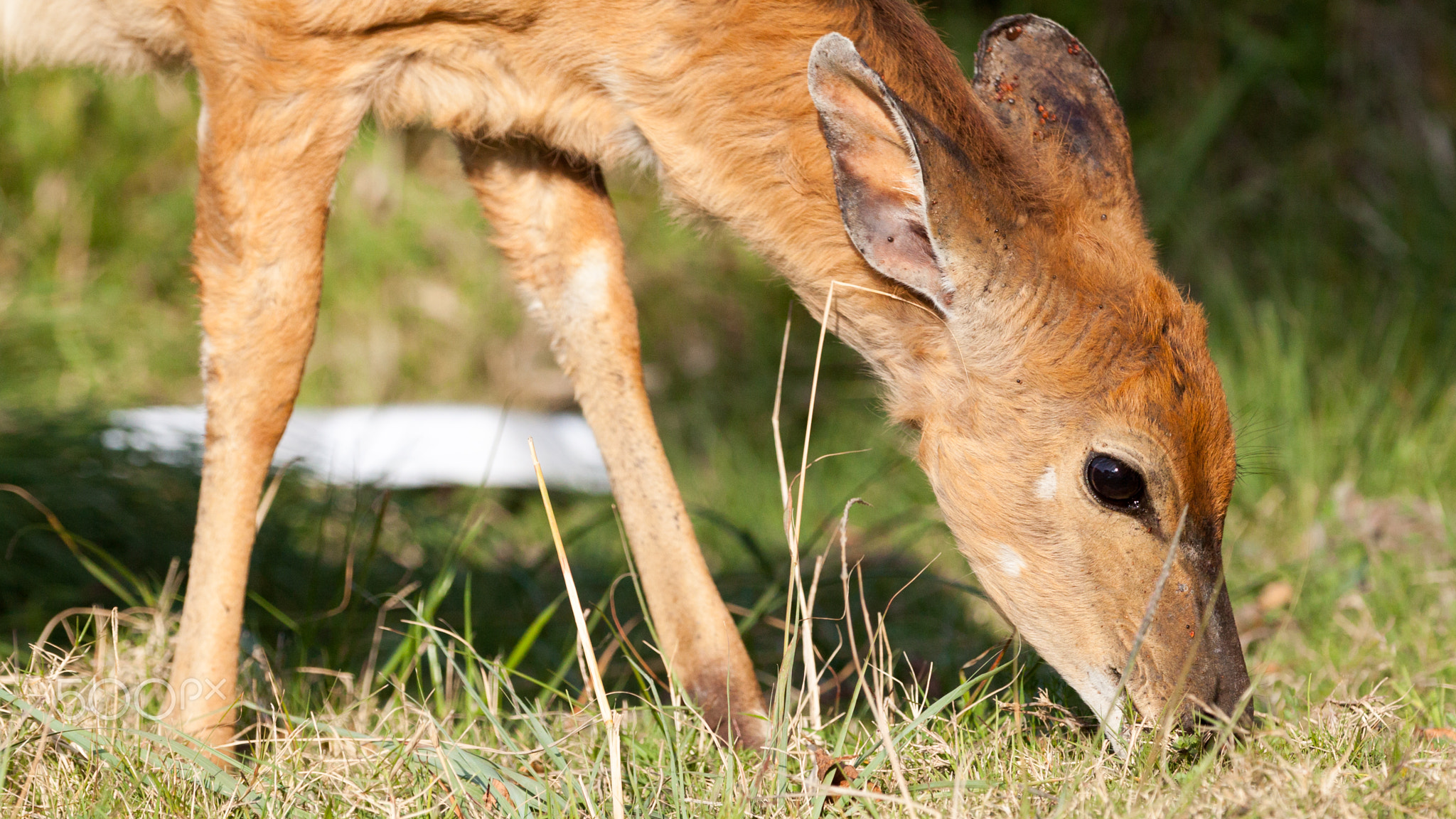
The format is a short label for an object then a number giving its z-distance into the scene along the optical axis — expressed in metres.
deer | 5.62
